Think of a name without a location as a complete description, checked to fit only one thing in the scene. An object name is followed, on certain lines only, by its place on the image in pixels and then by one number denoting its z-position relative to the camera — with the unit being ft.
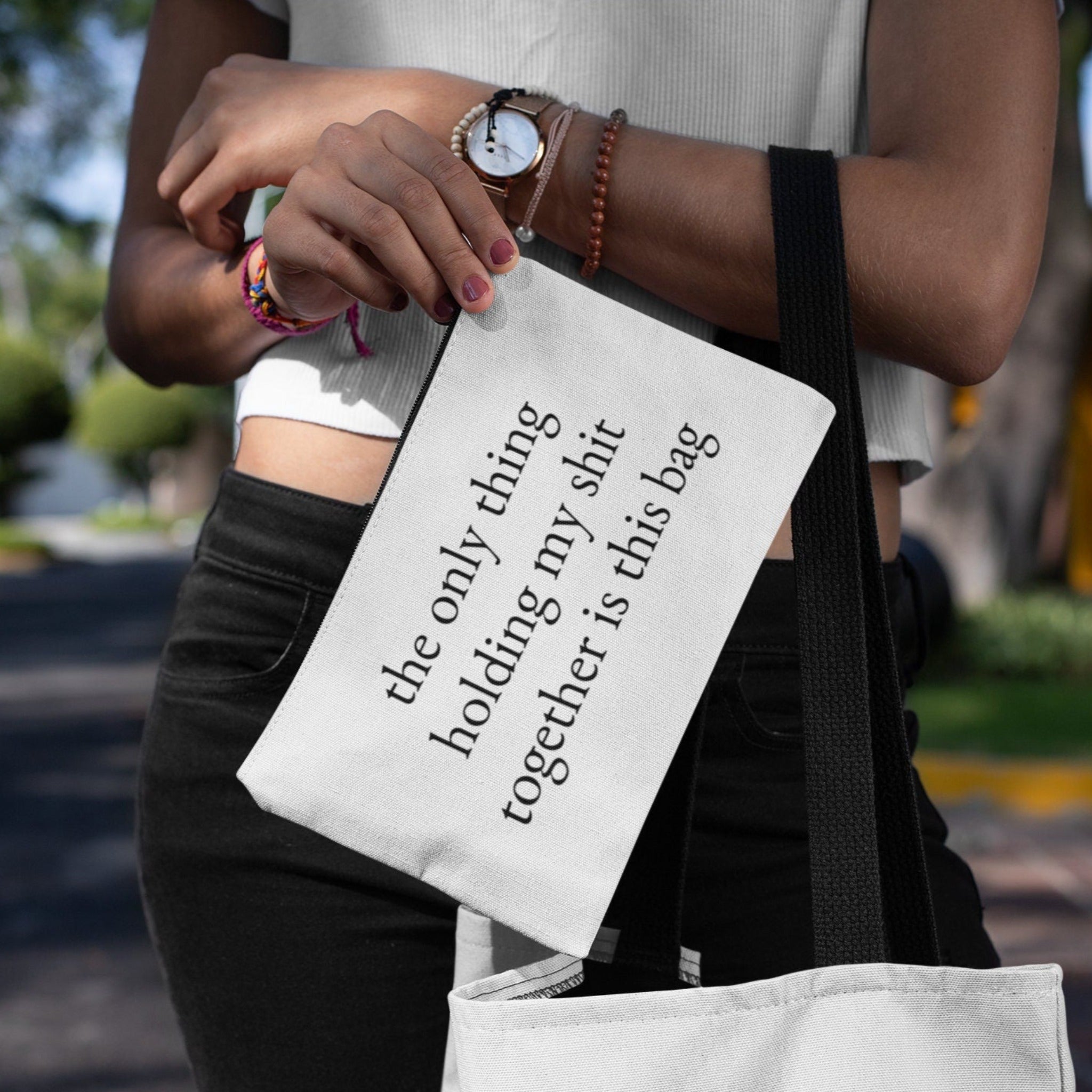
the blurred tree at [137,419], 108.27
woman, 2.95
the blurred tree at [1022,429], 28.17
